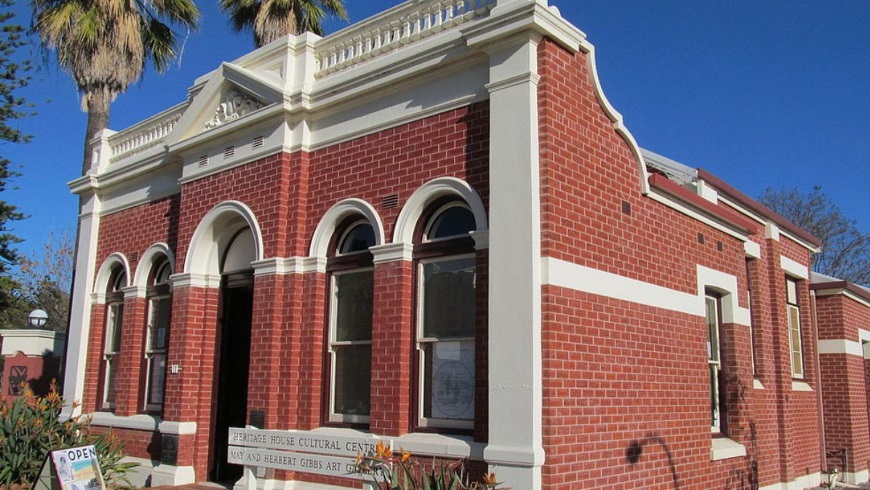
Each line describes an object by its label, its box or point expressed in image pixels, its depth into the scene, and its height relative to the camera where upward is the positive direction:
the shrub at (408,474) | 7.18 -0.67
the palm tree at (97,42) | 17.36 +7.33
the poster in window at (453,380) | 8.67 +0.20
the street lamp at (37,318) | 19.21 +1.72
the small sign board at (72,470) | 8.36 -0.76
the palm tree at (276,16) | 19.94 +9.11
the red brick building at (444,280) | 8.20 +1.44
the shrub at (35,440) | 10.46 -0.58
